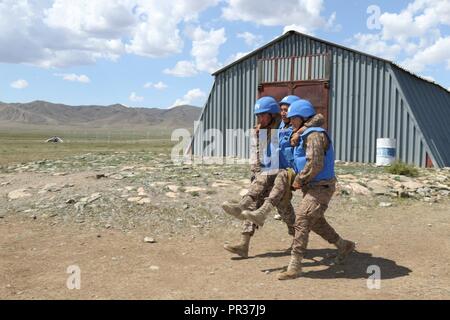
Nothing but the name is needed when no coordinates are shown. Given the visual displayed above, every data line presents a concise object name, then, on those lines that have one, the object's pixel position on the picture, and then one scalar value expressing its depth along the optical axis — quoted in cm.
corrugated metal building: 1470
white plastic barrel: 1447
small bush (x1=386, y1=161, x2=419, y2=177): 1209
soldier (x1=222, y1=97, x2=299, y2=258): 596
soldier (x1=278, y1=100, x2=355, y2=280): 519
